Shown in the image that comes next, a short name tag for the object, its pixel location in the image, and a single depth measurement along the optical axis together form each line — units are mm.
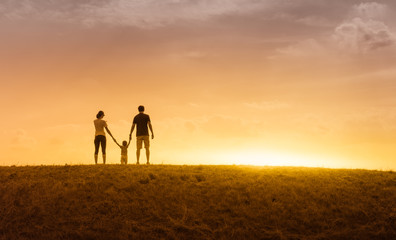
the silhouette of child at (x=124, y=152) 25438
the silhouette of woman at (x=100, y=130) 22359
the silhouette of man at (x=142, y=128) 22500
